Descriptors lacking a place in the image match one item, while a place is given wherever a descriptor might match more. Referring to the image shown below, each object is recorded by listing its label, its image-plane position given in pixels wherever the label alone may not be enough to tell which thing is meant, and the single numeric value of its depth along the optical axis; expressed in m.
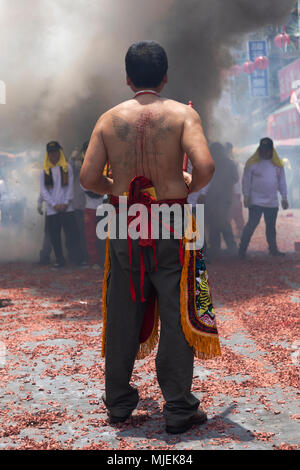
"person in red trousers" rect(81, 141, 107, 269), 9.77
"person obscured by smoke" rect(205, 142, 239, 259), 11.24
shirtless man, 3.14
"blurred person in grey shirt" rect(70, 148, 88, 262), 10.22
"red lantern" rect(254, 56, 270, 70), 30.14
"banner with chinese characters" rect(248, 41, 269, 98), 34.19
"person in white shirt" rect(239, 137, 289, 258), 10.00
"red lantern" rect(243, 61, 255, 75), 31.33
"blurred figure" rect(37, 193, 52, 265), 10.66
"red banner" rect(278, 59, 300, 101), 33.72
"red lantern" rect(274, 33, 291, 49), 27.47
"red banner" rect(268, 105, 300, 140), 32.47
